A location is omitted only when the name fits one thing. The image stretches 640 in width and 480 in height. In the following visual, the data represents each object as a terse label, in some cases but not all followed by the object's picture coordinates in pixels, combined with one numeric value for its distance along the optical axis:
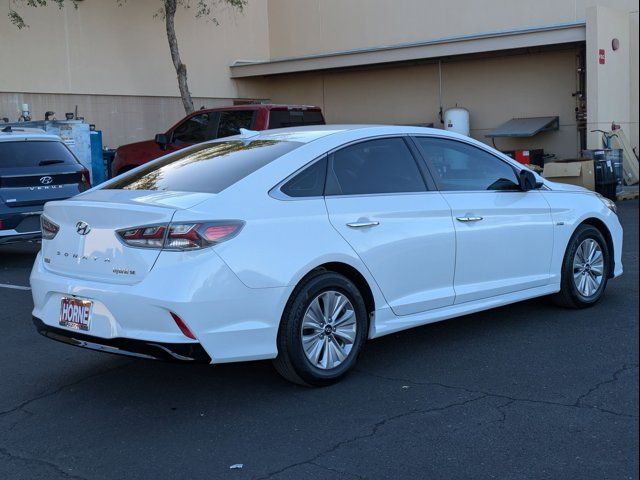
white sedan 4.64
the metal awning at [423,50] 17.67
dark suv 9.79
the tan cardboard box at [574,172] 15.80
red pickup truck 14.11
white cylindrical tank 20.83
